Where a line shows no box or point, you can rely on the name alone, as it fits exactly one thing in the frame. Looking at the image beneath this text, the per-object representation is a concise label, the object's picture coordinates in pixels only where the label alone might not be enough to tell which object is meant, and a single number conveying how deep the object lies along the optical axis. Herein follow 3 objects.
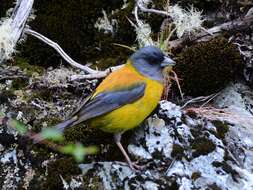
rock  7.76
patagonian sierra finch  8.37
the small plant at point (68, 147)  5.46
